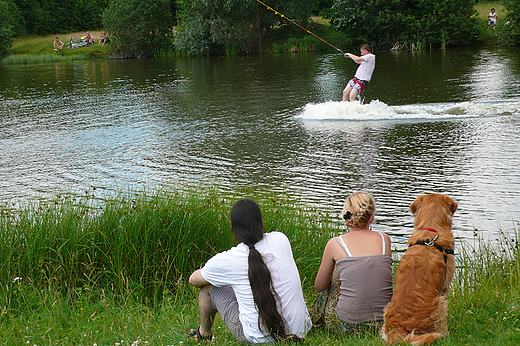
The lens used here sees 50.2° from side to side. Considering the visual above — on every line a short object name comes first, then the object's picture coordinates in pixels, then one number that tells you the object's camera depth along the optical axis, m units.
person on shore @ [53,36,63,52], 56.61
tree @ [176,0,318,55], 49.22
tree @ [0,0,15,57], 54.38
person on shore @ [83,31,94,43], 60.03
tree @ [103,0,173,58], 54.44
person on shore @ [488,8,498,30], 44.86
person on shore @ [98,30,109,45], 59.09
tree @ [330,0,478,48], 42.94
